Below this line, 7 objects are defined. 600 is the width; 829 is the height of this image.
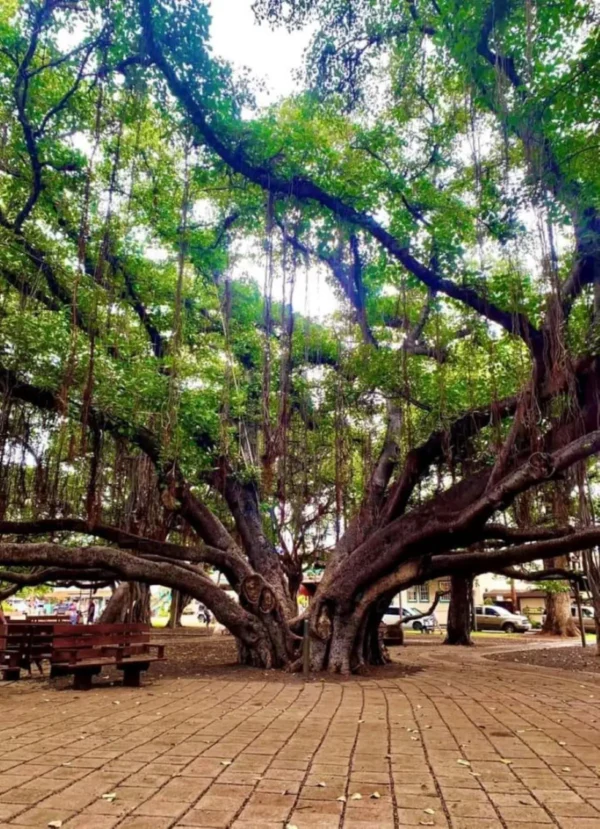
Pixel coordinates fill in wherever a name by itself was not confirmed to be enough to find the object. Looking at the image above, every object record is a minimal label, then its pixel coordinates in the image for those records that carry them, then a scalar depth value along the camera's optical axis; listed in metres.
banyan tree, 6.05
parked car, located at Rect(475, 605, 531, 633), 24.66
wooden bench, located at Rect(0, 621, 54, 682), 7.37
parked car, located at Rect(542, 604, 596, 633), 24.71
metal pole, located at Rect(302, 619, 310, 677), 7.60
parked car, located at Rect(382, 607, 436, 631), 25.03
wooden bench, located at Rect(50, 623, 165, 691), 6.27
